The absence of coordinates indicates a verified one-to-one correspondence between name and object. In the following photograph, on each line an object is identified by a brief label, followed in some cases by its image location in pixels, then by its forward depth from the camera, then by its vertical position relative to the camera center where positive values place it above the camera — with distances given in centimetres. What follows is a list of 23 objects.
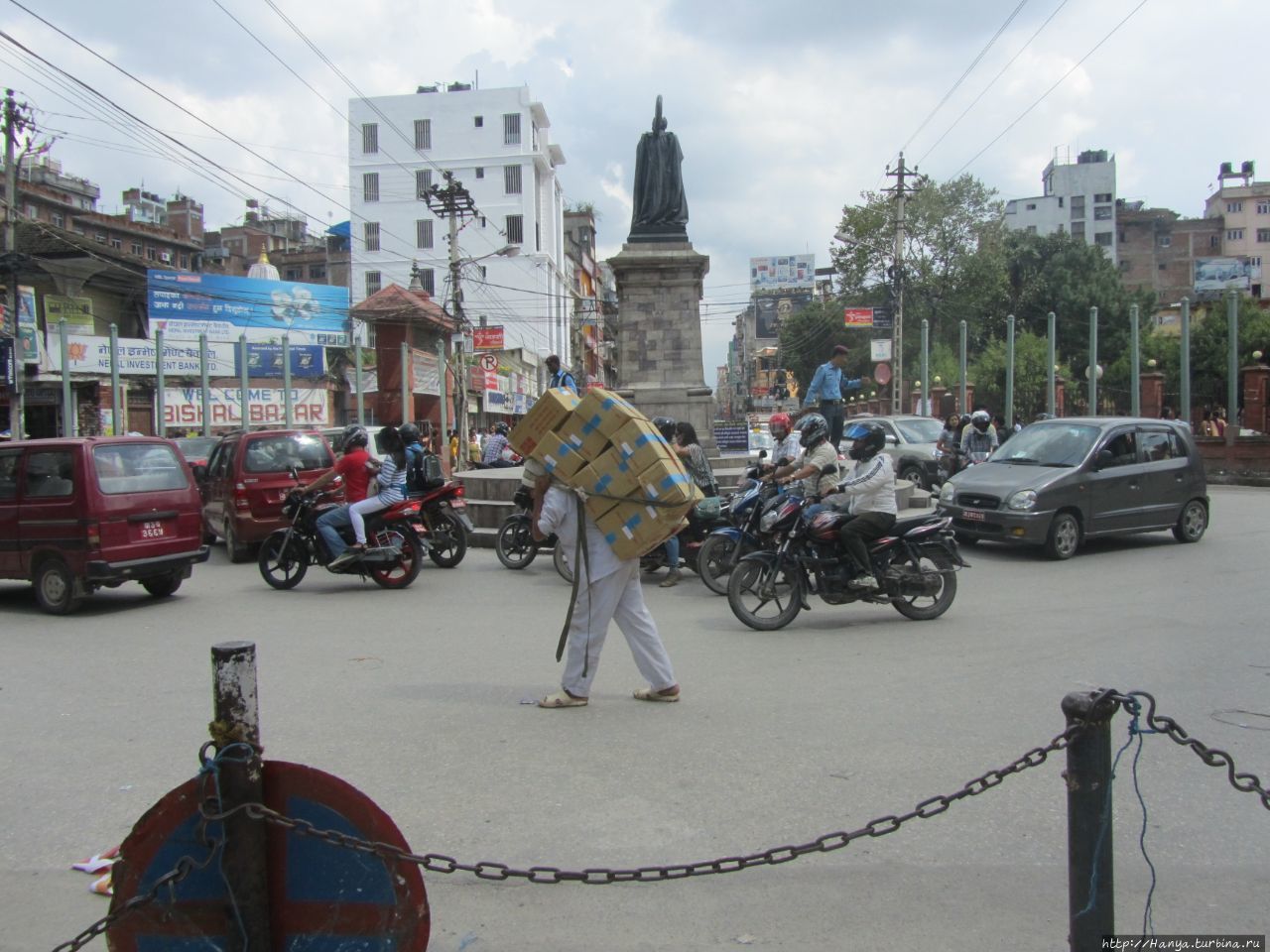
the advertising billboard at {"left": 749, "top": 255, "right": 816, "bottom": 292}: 12415 +1780
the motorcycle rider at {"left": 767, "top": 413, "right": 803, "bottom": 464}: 1216 -31
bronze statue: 1877 +407
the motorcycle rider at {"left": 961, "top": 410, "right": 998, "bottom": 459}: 1777 -37
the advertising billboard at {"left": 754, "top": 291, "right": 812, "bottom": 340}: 10931 +1209
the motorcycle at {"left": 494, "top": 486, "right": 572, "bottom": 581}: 1252 -145
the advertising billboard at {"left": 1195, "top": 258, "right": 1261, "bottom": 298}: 6147 +825
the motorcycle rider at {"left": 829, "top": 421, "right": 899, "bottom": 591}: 854 -67
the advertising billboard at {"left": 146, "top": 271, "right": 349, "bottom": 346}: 3950 +493
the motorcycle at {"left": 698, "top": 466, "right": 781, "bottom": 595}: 986 -117
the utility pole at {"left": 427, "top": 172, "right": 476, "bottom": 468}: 3053 +475
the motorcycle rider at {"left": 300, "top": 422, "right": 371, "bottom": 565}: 1101 -62
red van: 985 -86
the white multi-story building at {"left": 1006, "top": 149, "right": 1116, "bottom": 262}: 7850 +1651
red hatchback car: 1362 -66
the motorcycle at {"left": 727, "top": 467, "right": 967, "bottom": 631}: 856 -130
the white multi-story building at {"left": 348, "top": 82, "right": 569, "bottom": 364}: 6856 +1610
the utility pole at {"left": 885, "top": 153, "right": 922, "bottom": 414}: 3575 +478
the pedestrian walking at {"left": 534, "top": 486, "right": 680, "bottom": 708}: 605 -113
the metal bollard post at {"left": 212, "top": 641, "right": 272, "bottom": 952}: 262 -91
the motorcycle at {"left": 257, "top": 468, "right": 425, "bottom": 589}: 1113 -133
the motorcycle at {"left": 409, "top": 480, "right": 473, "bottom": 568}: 1255 -123
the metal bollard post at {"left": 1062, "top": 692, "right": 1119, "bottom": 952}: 254 -99
